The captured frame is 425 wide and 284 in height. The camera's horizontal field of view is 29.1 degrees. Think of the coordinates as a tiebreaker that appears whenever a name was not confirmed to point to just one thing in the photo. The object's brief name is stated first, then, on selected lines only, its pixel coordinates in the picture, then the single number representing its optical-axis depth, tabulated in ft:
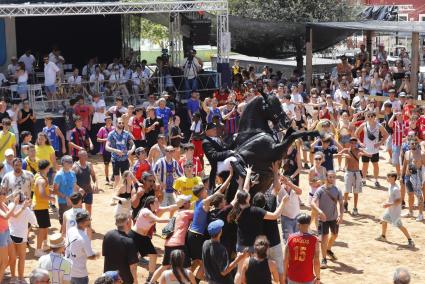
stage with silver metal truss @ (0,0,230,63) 69.10
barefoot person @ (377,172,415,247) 43.04
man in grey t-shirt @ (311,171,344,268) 39.32
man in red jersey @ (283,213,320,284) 30.22
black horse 38.37
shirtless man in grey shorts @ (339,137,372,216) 48.85
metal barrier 70.85
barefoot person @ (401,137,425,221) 48.24
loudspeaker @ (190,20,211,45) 87.35
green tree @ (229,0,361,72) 112.88
